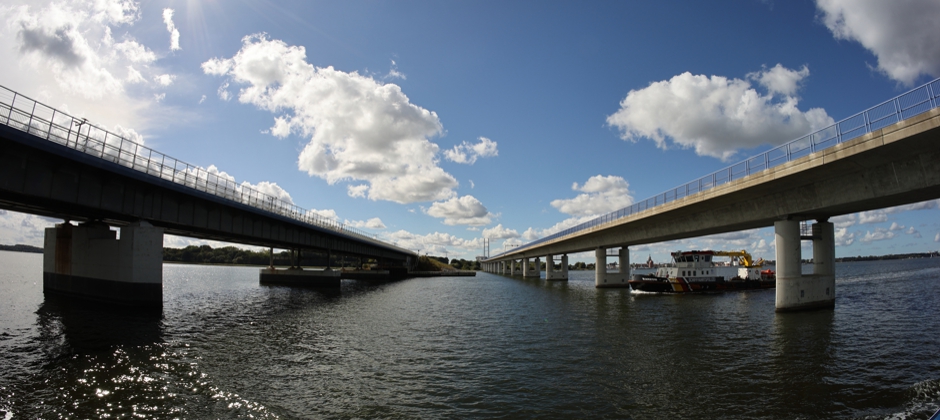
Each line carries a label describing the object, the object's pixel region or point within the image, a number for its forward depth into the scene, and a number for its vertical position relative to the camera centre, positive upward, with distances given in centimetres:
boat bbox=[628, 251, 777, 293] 6009 -547
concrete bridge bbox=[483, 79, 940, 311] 2198 +344
